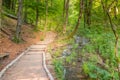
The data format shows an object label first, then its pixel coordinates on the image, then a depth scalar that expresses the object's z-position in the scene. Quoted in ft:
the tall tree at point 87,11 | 65.43
